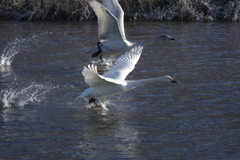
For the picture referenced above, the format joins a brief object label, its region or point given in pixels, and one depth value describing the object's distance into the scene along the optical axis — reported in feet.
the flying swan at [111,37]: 77.46
